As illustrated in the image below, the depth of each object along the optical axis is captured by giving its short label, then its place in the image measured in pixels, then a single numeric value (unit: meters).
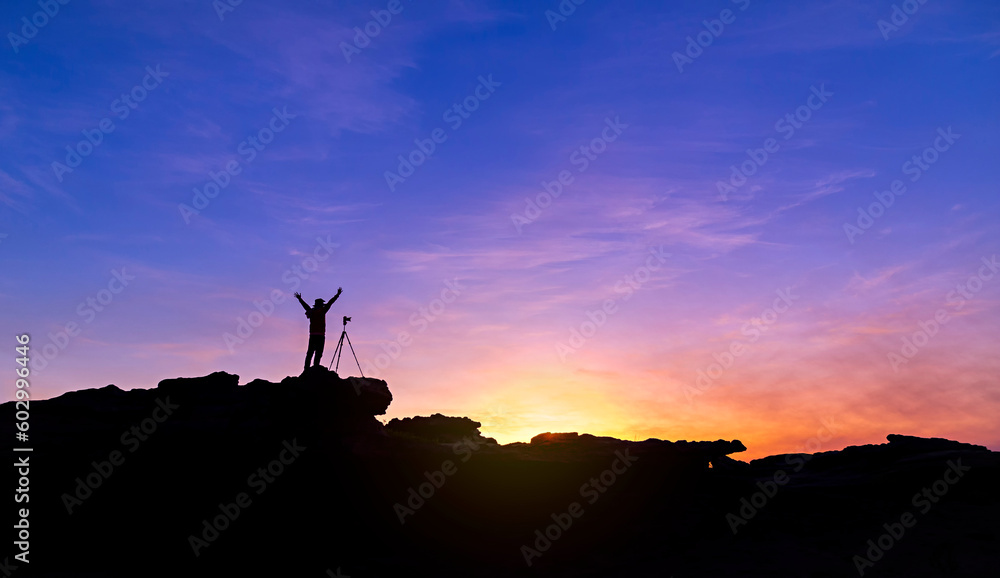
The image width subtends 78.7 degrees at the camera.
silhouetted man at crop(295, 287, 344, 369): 22.53
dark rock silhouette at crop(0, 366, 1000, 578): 19.41
